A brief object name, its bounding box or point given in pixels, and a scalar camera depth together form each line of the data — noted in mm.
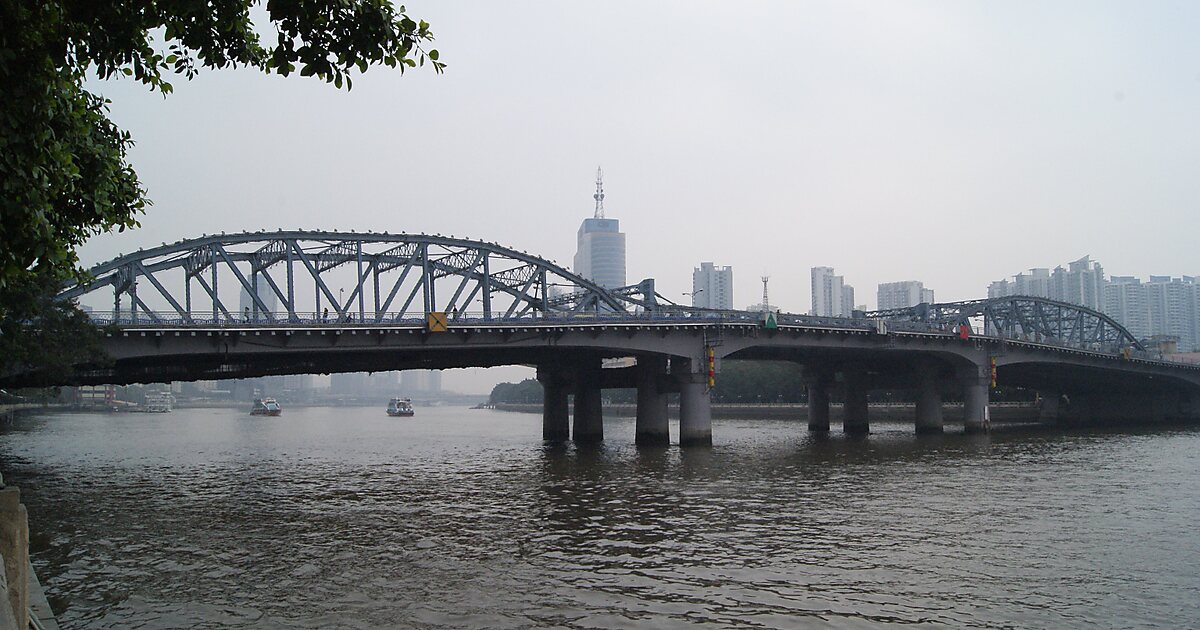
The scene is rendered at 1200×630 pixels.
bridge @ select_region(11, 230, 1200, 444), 62312
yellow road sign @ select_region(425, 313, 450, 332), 65438
